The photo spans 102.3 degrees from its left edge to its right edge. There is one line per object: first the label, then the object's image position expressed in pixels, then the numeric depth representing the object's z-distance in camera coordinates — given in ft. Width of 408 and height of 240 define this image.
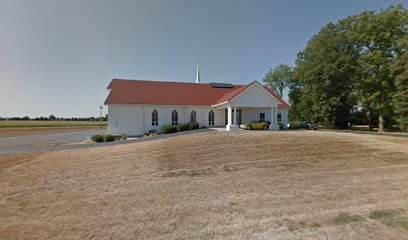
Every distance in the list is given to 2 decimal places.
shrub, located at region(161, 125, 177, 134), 64.54
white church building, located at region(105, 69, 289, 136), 66.49
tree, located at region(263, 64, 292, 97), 138.31
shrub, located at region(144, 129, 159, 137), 67.06
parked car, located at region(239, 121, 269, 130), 67.15
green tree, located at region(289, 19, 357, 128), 91.81
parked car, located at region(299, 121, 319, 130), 90.31
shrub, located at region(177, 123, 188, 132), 66.80
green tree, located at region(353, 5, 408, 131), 83.05
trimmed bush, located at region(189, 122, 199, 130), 69.86
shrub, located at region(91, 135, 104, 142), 55.57
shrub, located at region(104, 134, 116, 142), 55.83
